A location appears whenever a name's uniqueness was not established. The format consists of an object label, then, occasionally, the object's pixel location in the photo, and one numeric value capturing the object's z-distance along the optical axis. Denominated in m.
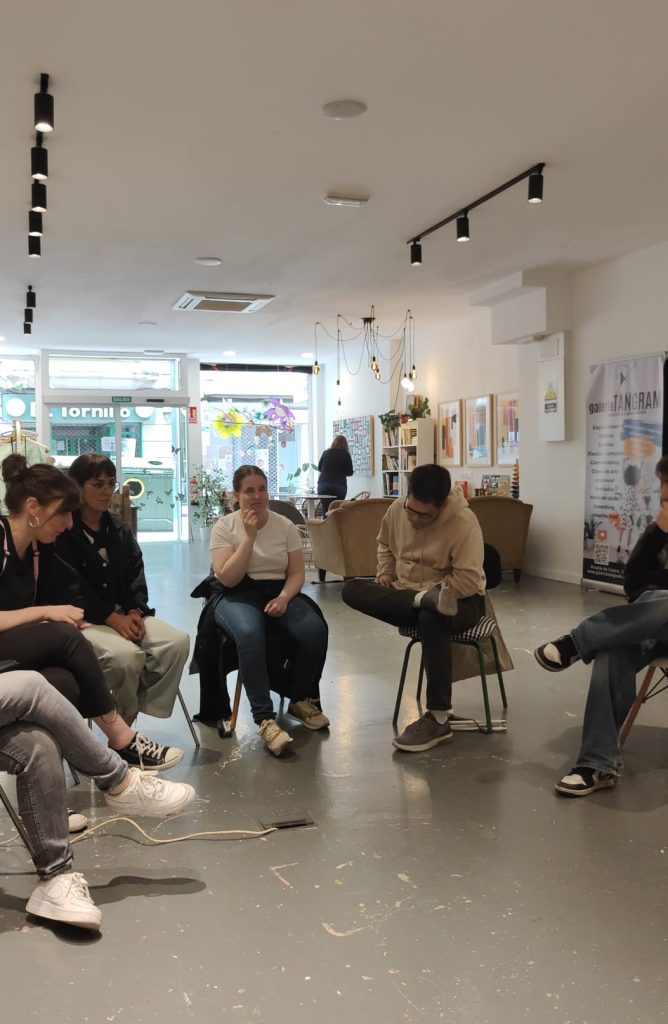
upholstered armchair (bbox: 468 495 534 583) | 8.26
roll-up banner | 7.10
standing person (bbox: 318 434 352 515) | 11.20
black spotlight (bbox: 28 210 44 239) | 5.11
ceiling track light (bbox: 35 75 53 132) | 3.81
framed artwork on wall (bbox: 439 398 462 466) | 10.51
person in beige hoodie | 3.52
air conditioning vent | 9.05
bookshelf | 11.13
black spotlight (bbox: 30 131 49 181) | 4.25
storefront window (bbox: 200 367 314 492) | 15.16
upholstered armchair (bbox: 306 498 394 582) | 7.49
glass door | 13.80
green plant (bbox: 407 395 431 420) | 11.25
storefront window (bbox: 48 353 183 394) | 13.52
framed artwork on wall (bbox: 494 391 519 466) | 9.37
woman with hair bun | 2.50
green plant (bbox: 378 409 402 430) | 11.64
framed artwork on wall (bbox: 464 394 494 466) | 9.87
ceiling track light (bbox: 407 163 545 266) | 5.07
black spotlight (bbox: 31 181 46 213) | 4.56
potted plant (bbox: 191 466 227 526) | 13.72
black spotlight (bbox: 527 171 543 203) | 5.05
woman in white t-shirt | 3.53
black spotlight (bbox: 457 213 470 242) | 5.79
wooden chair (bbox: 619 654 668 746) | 3.17
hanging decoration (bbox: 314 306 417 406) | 11.10
